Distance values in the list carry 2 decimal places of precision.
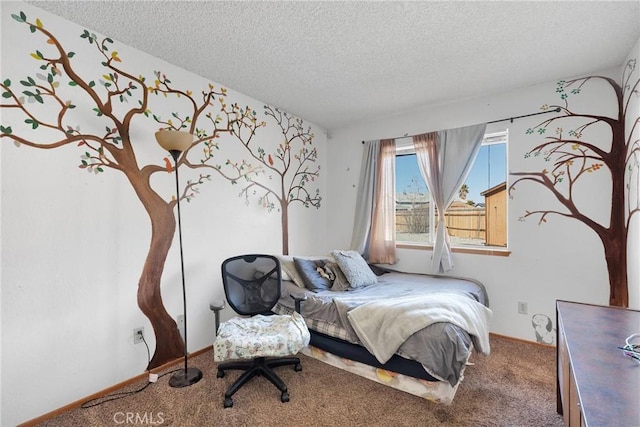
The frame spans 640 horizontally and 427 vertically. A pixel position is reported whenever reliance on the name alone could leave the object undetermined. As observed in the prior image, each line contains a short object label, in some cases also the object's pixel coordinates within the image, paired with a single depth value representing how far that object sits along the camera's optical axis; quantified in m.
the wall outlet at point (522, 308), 2.83
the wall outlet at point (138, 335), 2.21
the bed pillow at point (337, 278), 2.85
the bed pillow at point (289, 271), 2.87
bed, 1.83
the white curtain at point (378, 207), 3.64
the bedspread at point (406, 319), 1.93
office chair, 1.87
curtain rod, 2.71
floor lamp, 1.98
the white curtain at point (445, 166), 3.09
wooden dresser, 0.76
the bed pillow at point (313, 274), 2.77
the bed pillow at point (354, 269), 2.92
